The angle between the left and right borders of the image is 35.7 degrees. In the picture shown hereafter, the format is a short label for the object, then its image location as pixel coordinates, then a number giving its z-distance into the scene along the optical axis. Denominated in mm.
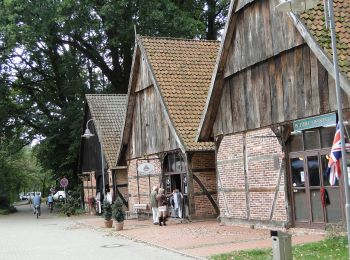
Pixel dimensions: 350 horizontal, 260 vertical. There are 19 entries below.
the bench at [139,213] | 27141
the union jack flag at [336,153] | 10281
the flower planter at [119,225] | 21562
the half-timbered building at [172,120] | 22562
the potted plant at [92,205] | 36219
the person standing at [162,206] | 22312
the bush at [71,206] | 36625
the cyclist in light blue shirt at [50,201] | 45834
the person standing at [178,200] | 23094
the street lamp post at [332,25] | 9172
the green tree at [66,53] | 35219
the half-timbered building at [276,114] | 14406
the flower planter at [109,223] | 23469
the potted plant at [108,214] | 23422
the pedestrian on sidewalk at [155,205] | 22814
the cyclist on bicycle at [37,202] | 37375
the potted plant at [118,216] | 21422
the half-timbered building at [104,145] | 32312
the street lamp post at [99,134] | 31641
